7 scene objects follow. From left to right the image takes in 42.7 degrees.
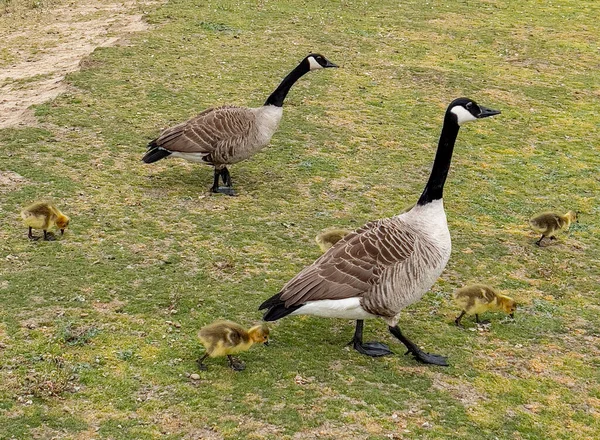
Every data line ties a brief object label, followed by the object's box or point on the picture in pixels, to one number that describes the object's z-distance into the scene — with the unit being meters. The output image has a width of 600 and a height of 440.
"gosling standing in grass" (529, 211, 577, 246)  7.89
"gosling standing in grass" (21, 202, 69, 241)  7.07
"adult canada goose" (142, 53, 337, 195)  8.55
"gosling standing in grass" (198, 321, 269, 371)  5.42
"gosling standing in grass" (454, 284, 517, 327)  6.33
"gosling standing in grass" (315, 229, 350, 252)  7.16
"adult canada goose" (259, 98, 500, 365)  5.66
